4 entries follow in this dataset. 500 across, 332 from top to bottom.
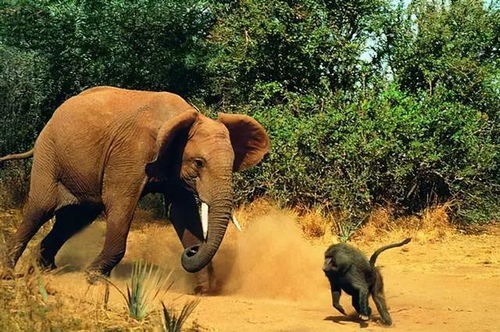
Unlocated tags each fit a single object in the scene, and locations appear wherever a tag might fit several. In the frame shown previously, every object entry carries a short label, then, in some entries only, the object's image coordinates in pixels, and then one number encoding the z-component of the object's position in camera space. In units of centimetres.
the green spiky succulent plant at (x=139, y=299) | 1353
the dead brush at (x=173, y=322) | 1224
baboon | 1509
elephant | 1753
